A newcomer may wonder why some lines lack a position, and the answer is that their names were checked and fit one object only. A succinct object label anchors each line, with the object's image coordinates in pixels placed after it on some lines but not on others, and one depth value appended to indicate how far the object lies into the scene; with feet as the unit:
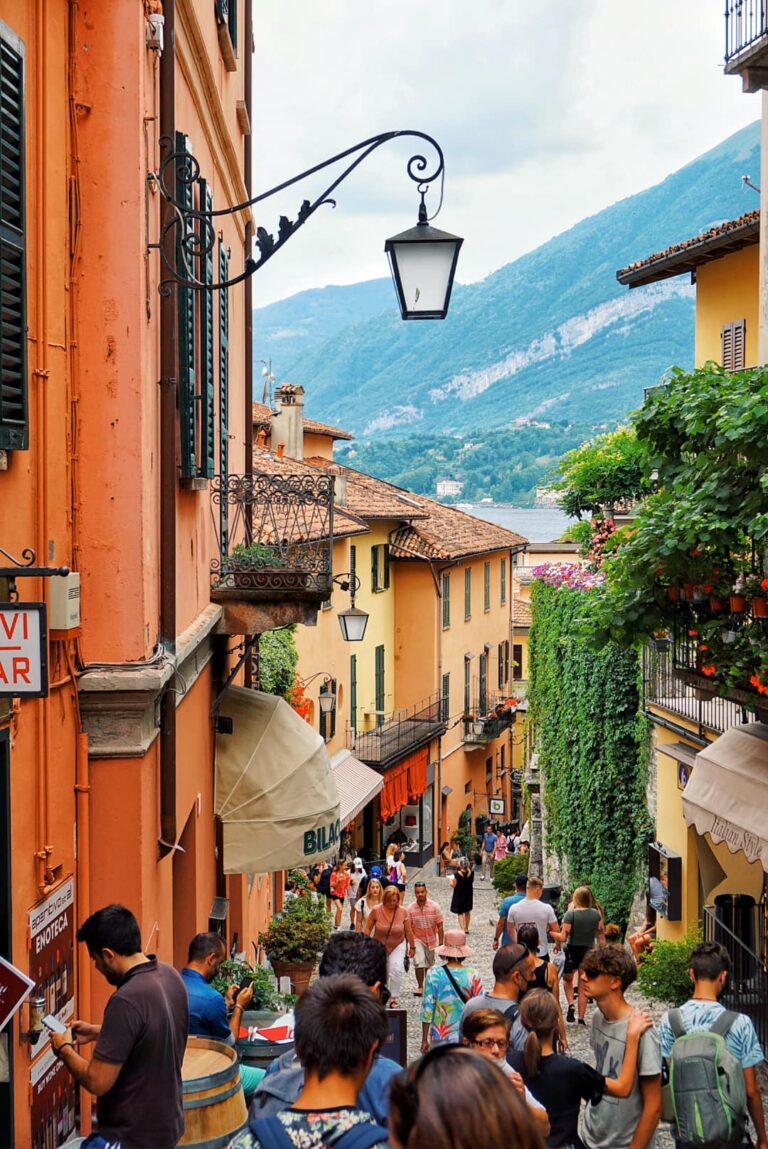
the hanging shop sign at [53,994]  18.99
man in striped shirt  47.11
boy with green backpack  21.09
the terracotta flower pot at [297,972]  48.39
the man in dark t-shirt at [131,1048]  16.14
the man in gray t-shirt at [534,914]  40.45
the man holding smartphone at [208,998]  22.62
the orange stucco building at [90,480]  18.21
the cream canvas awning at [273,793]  36.83
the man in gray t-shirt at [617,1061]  20.18
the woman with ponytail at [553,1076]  19.07
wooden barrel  19.48
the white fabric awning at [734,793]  35.83
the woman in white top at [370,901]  57.92
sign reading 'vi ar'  15.81
